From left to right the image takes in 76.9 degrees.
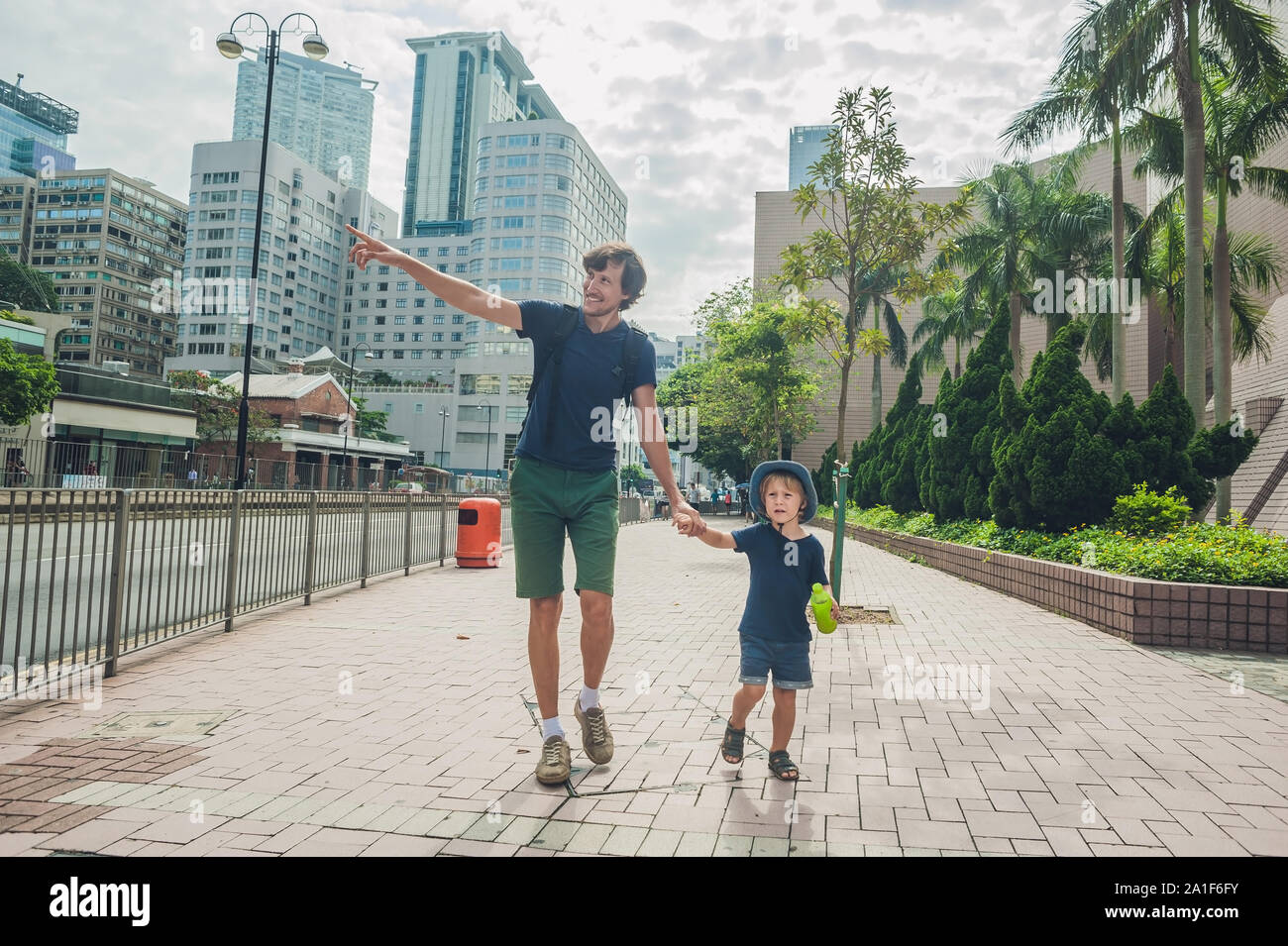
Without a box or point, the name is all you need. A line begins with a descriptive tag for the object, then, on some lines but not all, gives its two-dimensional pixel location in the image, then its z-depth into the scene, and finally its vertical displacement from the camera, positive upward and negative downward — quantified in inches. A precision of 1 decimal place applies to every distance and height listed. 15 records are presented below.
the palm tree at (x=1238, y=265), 784.9 +260.0
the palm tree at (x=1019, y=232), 1118.4 +402.7
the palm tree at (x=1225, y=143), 596.1 +316.9
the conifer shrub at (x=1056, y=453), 386.9 +31.9
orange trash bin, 521.0 -26.2
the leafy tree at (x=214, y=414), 1980.8 +167.6
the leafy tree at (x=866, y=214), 375.2 +138.7
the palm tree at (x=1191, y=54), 518.0 +319.0
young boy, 136.1 -15.8
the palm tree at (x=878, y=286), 387.8 +120.0
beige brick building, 586.9 +278.9
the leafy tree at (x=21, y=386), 1091.3 +119.9
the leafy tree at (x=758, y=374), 1063.0 +179.6
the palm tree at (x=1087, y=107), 621.6 +361.1
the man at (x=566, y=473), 137.6 +4.0
